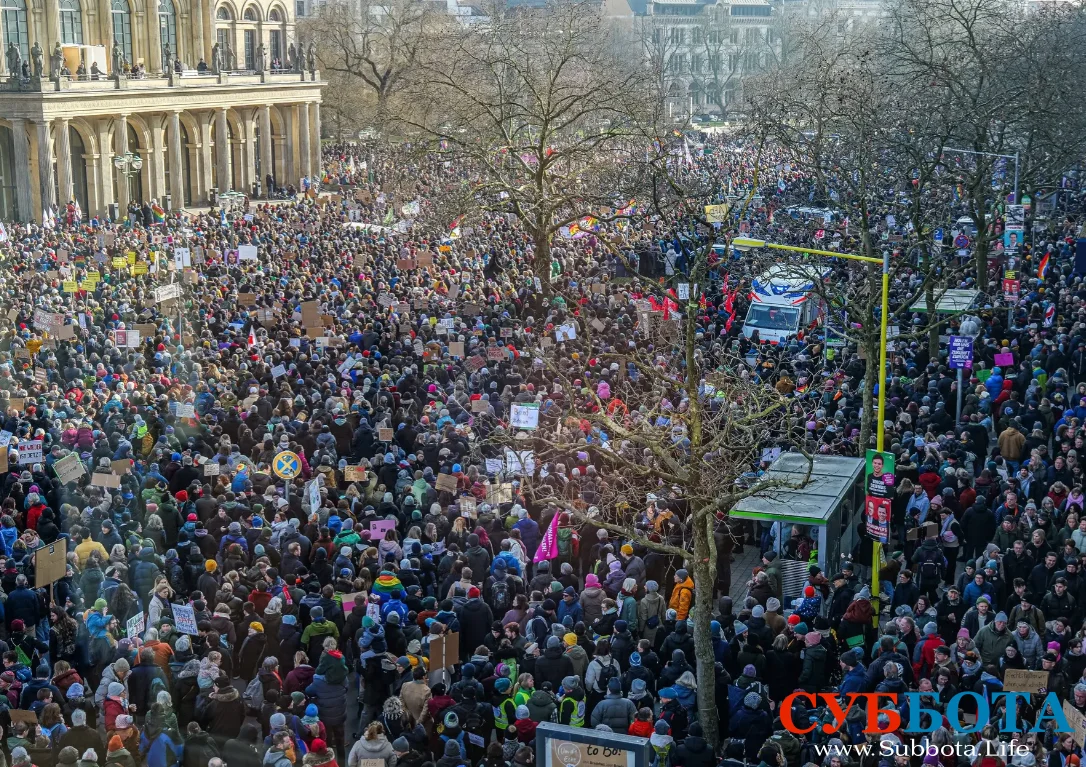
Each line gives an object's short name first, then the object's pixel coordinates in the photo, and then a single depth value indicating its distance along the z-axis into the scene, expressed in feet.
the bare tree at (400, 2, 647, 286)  114.01
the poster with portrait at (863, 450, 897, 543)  56.54
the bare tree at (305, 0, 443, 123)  256.93
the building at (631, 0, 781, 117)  508.53
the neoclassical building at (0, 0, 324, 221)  184.96
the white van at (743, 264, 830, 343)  103.91
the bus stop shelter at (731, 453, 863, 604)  57.36
